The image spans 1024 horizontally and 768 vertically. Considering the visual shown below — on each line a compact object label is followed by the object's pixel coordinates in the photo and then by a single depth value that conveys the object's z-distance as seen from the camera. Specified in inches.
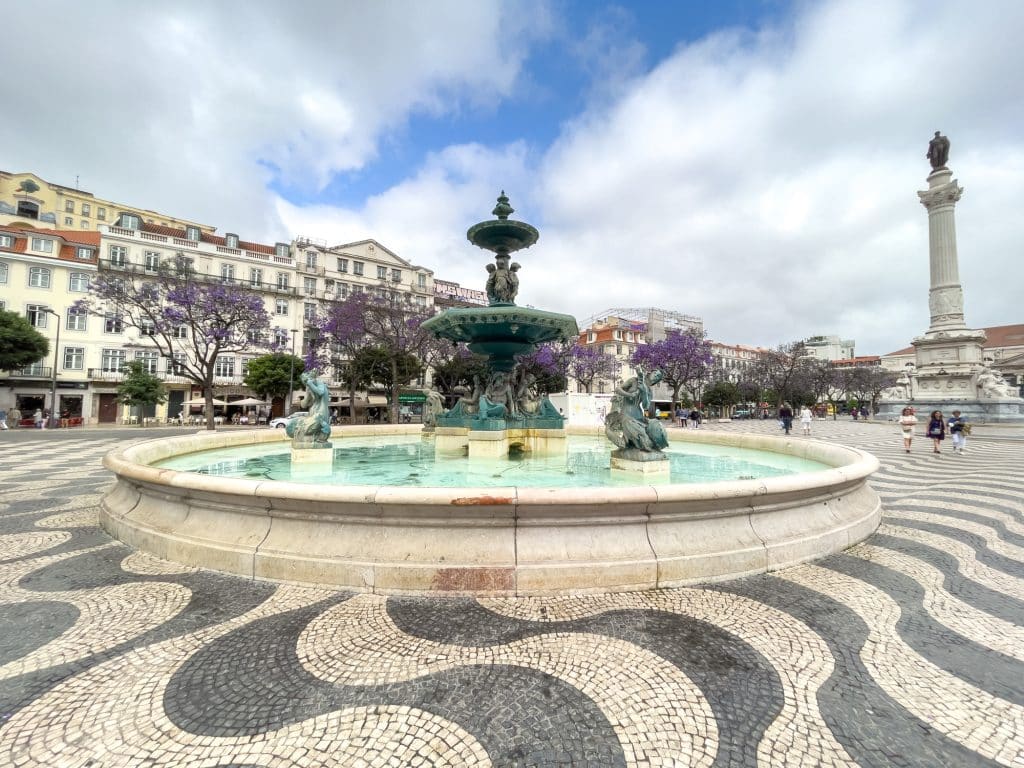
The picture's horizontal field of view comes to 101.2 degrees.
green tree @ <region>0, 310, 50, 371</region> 1208.8
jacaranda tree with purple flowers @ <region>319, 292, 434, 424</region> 1173.7
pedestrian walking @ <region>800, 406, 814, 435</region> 802.1
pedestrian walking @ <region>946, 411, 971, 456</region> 538.6
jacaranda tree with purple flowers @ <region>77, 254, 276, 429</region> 963.3
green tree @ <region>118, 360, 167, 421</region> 1243.8
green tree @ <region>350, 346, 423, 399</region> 1344.7
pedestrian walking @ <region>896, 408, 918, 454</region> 554.6
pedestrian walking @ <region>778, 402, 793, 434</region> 850.9
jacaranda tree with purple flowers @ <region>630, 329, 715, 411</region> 1625.2
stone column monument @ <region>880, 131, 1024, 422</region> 1036.5
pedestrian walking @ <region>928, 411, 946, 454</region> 526.1
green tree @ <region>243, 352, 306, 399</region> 1441.9
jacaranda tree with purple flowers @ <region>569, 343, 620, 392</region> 1811.0
